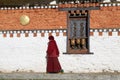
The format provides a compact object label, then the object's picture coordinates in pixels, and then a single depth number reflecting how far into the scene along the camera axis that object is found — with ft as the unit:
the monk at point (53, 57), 58.08
